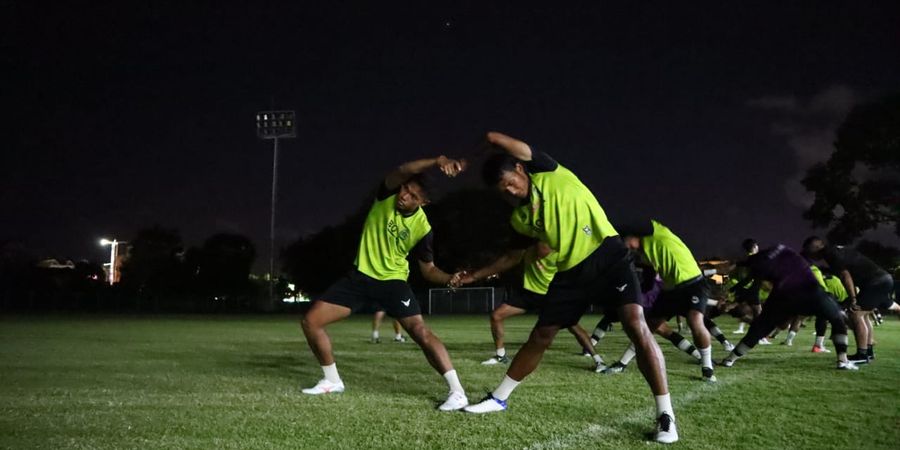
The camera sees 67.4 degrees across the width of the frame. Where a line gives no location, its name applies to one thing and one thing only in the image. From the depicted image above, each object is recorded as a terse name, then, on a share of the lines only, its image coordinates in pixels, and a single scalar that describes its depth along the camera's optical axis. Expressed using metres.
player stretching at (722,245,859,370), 9.50
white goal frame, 50.91
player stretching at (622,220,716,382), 9.35
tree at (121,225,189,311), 80.56
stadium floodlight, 55.94
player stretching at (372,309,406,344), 15.63
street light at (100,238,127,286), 101.80
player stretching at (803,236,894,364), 10.48
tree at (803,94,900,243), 46.16
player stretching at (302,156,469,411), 7.01
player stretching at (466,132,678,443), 5.36
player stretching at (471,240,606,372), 10.23
